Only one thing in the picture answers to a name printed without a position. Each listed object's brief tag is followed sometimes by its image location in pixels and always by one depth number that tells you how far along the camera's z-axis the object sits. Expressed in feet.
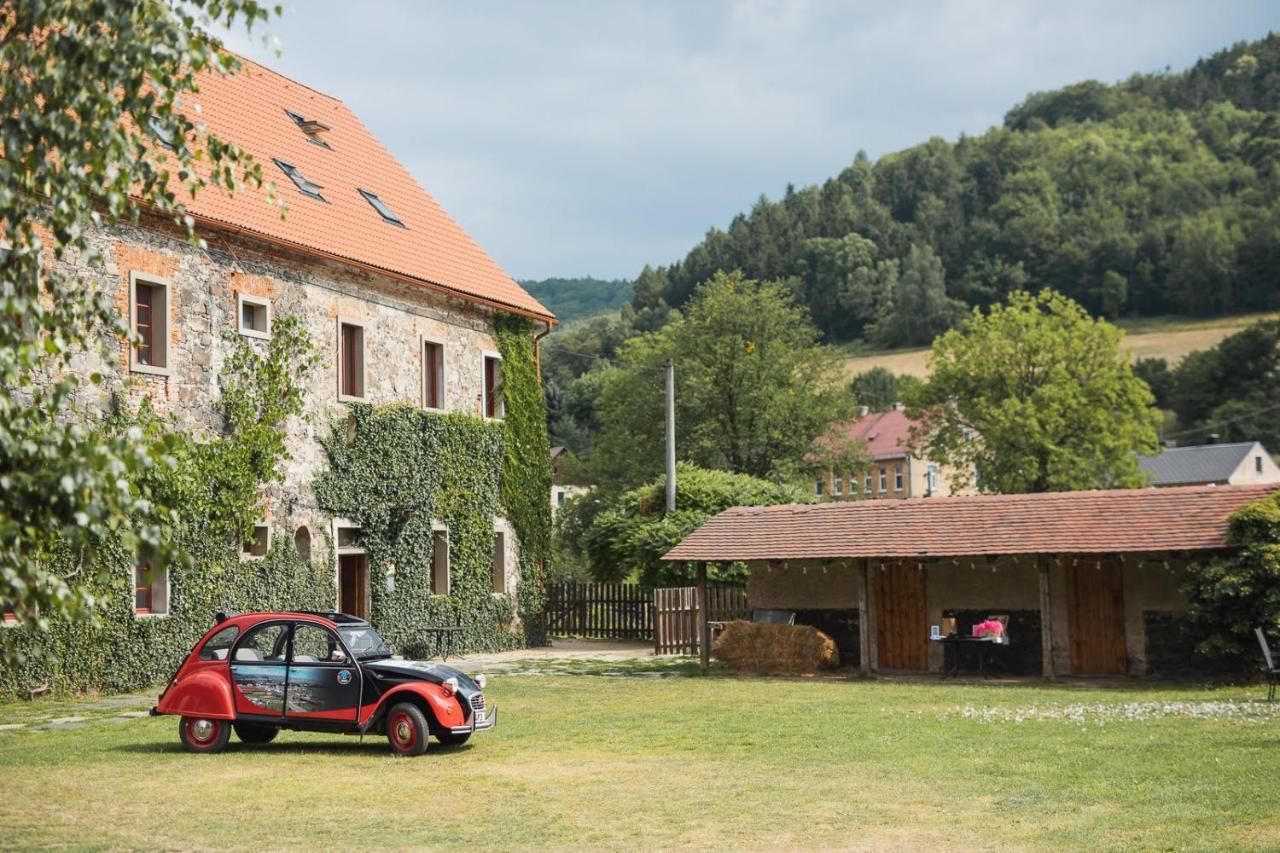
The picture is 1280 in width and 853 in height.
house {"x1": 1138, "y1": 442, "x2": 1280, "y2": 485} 270.87
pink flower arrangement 79.77
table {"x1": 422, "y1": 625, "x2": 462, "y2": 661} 100.37
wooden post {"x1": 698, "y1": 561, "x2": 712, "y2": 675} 85.81
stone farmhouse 77.71
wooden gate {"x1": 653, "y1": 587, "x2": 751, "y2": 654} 105.81
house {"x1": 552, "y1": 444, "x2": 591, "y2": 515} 244.81
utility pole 122.93
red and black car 48.85
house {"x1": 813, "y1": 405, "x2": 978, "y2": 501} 317.83
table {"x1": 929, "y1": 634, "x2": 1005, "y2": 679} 79.97
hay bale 83.92
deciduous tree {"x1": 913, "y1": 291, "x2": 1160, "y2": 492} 197.47
